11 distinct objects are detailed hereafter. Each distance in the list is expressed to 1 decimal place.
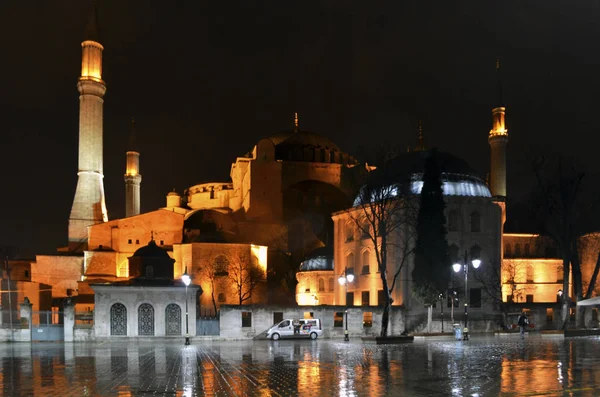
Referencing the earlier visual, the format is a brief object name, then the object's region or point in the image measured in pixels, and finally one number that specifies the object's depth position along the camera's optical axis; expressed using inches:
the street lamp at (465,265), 1202.6
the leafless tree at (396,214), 1697.8
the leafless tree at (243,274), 2391.7
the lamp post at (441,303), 1569.6
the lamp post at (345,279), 1772.9
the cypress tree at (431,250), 1577.3
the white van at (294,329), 1295.5
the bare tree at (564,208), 1400.1
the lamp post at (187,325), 1126.2
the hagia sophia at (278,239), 1824.6
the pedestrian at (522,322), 1279.0
